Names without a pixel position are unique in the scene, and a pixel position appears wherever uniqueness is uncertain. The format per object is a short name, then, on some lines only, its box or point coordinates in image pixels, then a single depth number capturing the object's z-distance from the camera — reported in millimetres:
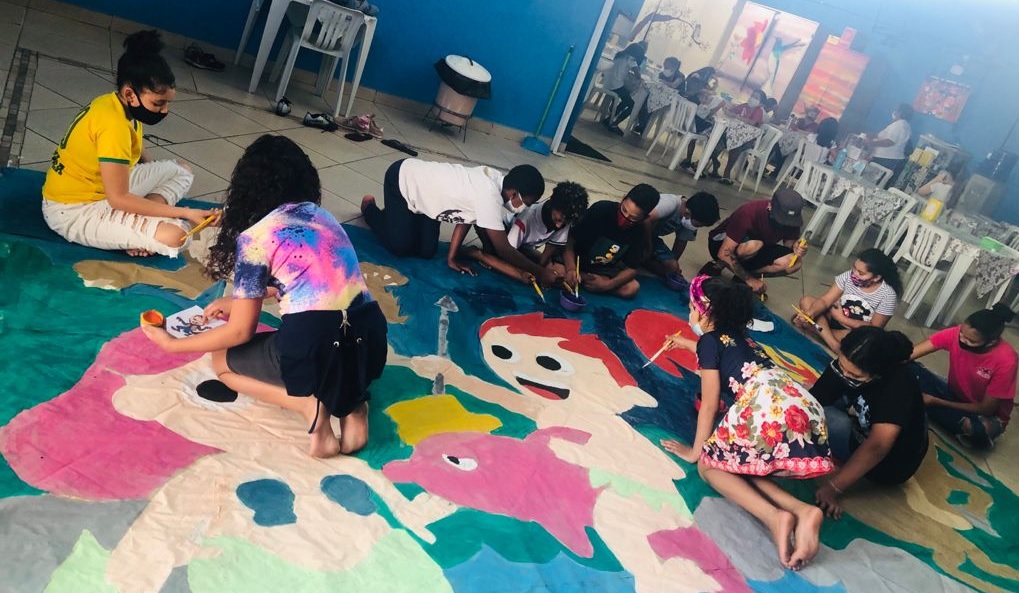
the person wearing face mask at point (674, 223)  4004
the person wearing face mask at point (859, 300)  3797
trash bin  5809
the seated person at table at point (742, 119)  8586
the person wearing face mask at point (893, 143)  8570
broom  6828
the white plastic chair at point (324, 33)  4891
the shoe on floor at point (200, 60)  5134
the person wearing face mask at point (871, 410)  2512
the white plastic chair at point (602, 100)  9477
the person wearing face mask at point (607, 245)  3748
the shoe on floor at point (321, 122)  4832
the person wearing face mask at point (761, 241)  4371
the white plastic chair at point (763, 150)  8391
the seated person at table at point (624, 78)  9141
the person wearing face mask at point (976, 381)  3250
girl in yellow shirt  2328
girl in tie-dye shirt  1828
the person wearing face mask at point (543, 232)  3305
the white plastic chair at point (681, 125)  8203
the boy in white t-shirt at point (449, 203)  3207
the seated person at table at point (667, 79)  9327
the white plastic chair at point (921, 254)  5484
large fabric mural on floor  1604
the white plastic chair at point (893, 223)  6238
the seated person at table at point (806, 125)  9277
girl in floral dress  2283
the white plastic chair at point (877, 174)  7426
